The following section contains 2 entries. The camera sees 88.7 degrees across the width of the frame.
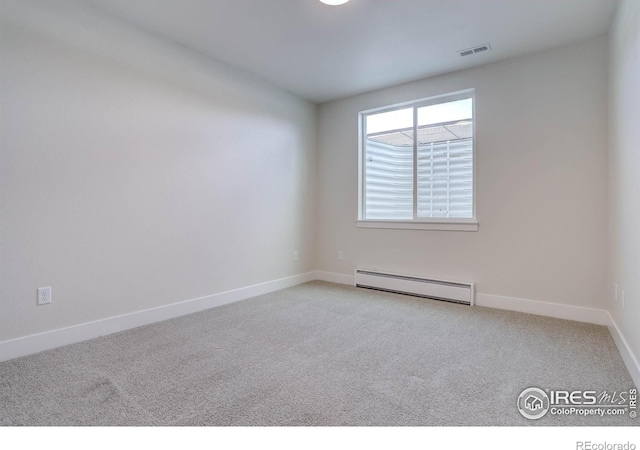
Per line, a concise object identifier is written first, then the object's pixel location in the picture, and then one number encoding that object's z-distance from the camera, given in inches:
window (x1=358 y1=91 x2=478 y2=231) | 139.7
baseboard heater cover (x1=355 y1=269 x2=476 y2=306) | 134.8
